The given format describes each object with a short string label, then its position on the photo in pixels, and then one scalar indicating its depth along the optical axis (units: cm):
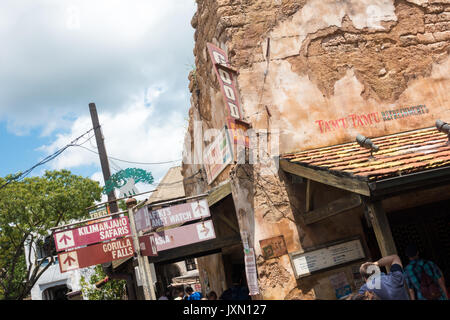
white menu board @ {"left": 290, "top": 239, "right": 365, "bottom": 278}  718
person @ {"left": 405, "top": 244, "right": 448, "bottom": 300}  524
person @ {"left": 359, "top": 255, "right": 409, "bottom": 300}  453
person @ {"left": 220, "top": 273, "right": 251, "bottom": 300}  807
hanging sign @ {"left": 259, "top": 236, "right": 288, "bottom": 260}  719
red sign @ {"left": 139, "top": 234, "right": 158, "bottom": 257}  744
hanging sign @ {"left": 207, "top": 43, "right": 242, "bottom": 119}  747
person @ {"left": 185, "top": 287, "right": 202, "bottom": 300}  865
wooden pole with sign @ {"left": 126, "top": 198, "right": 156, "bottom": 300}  759
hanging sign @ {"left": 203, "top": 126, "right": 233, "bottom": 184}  825
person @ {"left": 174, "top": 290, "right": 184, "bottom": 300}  837
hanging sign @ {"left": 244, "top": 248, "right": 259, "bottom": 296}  718
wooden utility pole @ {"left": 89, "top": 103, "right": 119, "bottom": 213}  1377
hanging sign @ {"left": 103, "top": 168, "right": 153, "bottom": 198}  906
